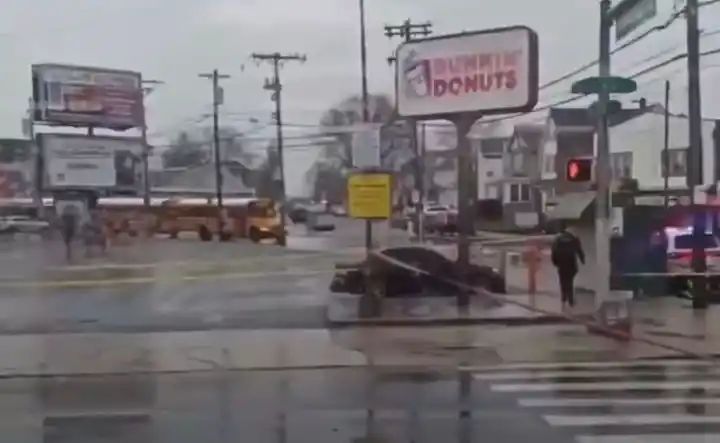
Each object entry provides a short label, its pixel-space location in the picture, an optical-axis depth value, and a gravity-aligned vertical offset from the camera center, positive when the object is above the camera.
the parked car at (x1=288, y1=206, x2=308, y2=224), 88.82 -3.20
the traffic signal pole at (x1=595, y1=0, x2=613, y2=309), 19.09 -0.52
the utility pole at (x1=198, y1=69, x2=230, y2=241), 68.38 +4.42
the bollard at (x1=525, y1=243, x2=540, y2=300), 25.25 -2.30
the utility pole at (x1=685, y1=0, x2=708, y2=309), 22.33 +0.67
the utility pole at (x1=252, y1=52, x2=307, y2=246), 66.00 +5.29
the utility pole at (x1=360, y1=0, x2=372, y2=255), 32.47 +3.57
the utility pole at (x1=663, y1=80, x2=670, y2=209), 54.03 +1.95
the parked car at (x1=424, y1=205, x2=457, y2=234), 56.78 -2.63
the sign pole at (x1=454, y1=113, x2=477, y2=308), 23.81 -0.34
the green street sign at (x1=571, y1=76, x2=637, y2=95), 18.69 +1.43
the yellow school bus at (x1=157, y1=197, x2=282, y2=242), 62.00 -2.50
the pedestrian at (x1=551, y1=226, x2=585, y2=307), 21.89 -1.80
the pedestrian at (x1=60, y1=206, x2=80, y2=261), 48.03 -2.17
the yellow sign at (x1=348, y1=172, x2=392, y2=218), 22.48 -0.41
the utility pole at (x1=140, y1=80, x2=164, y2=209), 72.69 +1.72
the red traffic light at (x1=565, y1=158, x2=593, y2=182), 19.05 -0.01
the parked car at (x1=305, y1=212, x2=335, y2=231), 78.31 -3.42
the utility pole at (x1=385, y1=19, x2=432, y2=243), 45.03 +1.35
